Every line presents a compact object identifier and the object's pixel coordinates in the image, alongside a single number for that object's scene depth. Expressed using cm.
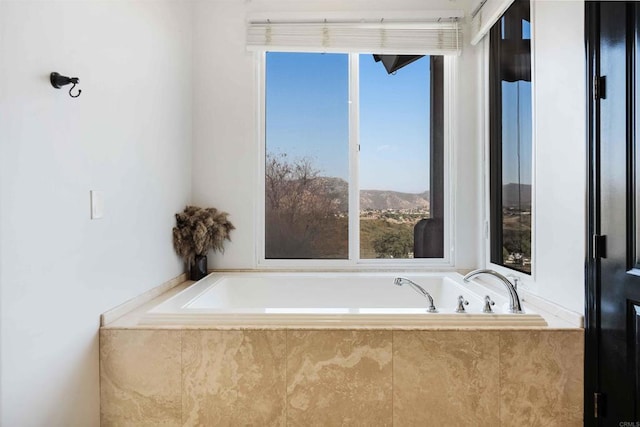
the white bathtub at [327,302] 156
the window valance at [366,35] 247
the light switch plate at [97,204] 144
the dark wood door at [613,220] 129
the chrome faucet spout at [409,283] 169
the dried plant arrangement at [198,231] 228
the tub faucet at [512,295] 163
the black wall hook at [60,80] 123
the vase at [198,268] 238
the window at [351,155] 261
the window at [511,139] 197
